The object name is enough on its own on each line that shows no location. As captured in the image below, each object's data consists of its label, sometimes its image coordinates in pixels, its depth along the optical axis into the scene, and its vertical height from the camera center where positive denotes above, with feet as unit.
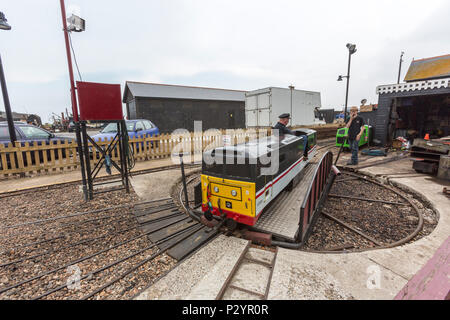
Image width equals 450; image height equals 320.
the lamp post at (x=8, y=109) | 23.54 +2.61
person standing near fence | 26.27 -0.74
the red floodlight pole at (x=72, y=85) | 16.08 +3.59
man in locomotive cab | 19.42 +0.09
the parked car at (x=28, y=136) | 25.81 -0.56
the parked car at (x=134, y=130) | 30.96 -0.20
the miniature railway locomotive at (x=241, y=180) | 12.00 -3.32
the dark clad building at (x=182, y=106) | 68.59 +8.04
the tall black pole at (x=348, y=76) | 50.42 +12.04
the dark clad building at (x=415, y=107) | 37.65 +3.11
